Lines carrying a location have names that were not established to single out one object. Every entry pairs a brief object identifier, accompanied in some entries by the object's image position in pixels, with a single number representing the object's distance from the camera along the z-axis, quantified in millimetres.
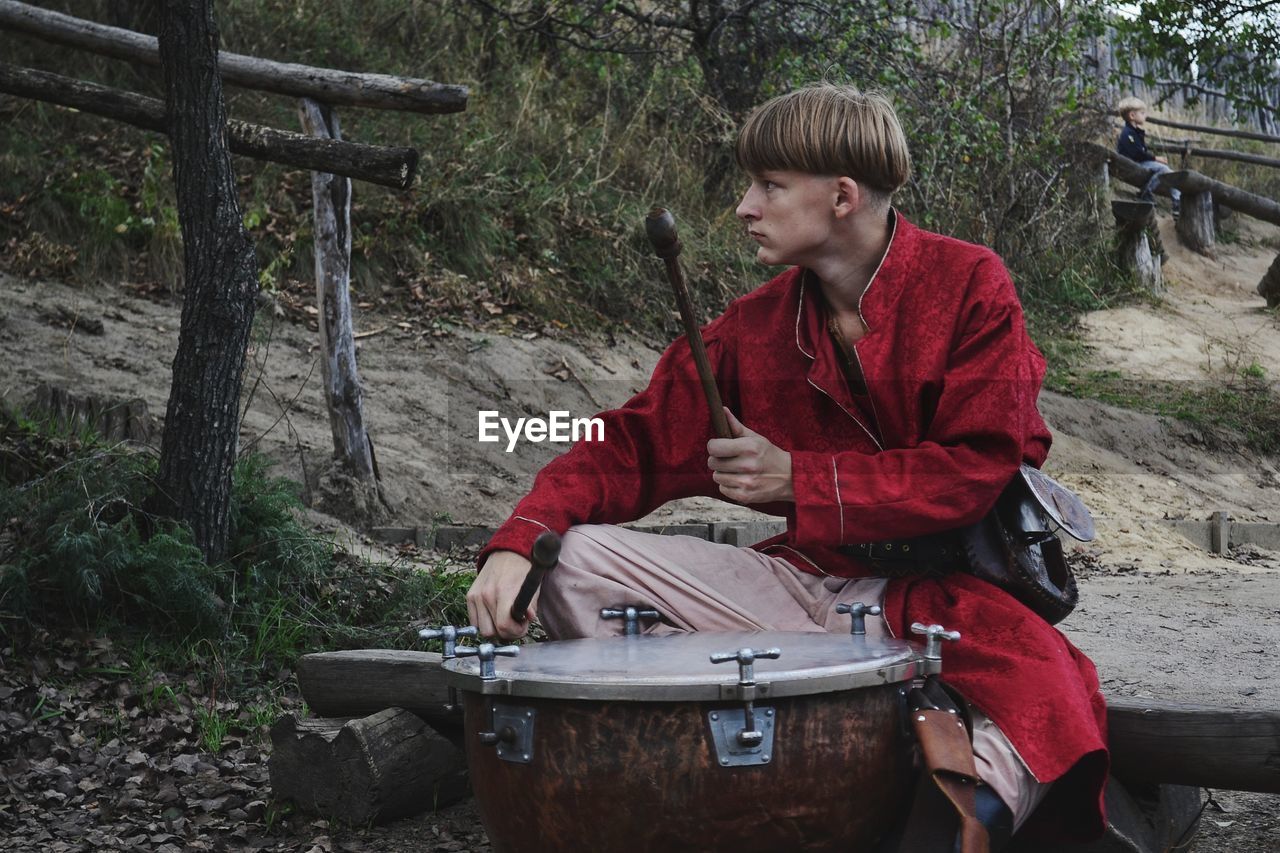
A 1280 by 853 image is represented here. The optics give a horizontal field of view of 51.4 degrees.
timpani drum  1932
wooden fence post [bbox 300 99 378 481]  6512
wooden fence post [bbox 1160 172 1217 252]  15203
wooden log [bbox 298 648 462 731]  3242
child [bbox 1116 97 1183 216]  14641
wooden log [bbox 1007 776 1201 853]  2508
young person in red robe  2350
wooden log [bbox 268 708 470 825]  3160
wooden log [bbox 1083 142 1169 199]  14602
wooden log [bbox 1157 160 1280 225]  14328
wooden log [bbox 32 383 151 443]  5891
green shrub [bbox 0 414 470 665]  4195
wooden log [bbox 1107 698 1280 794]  2648
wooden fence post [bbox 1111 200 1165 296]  13438
